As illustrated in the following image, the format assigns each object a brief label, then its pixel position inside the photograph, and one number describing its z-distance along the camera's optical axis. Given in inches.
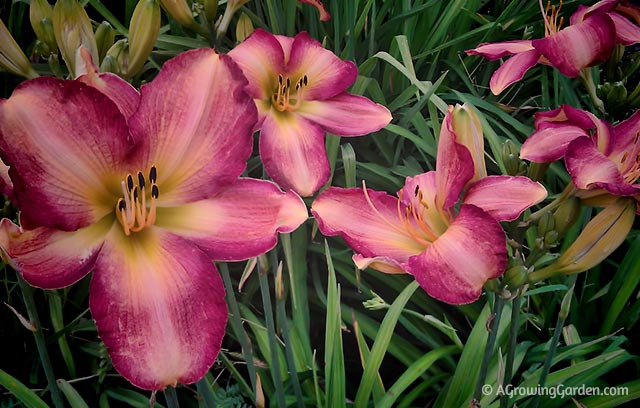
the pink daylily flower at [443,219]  12.8
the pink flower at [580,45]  18.9
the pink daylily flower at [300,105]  16.1
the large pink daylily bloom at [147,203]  11.2
